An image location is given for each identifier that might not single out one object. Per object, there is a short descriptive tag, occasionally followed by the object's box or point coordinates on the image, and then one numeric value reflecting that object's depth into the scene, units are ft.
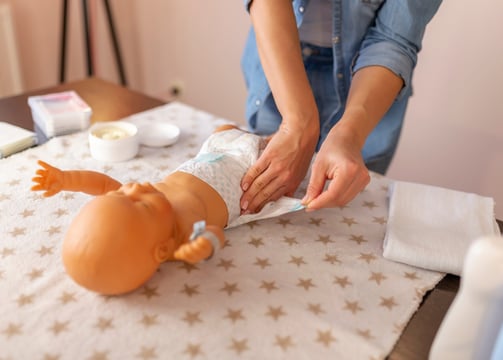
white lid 3.57
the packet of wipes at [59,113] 3.61
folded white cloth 2.51
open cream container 3.25
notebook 3.30
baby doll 2.00
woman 2.79
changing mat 1.99
